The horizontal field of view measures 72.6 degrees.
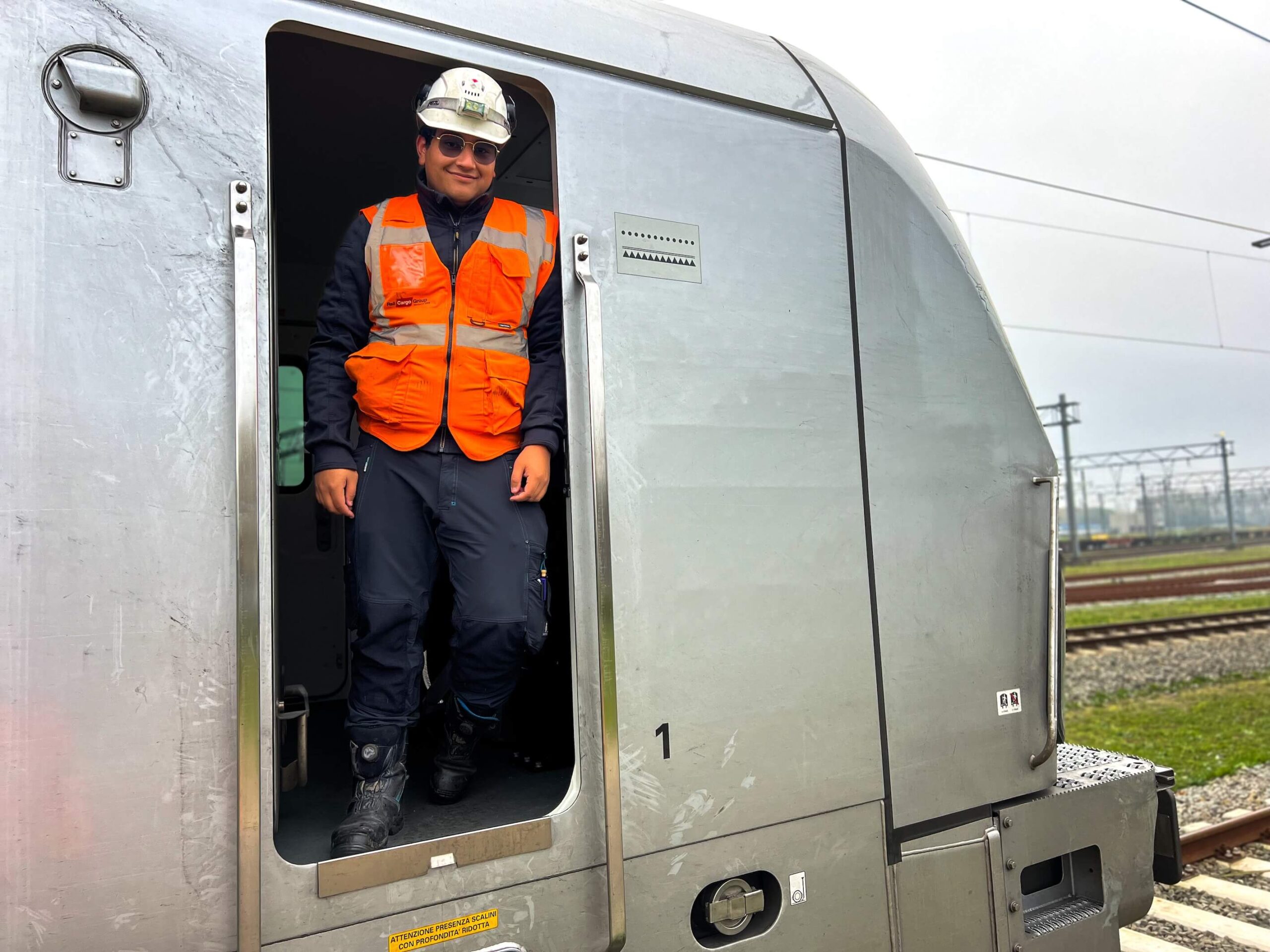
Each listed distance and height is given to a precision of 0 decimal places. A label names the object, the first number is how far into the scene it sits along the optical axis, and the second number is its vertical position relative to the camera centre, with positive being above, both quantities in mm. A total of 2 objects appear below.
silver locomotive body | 1496 +25
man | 2057 +286
